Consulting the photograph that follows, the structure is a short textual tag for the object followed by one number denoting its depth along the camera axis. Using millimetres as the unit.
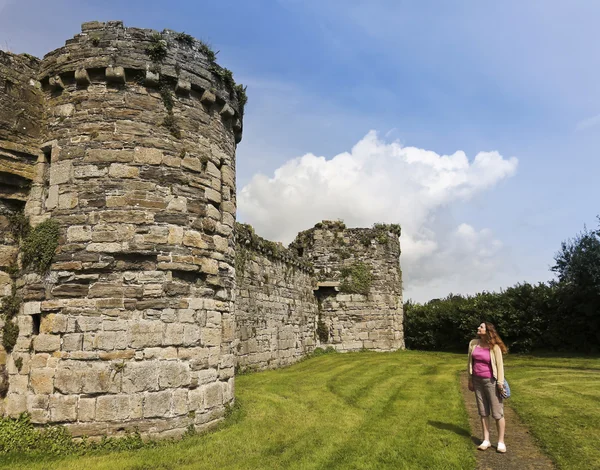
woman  7129
